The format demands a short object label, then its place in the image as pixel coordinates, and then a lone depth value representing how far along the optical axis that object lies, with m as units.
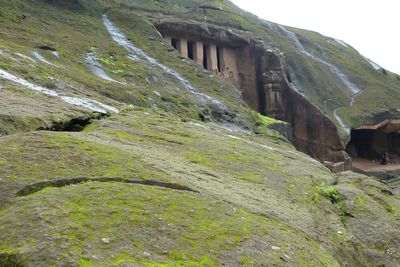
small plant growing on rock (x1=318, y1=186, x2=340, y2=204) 8.42
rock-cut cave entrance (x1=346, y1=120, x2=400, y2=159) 31.45
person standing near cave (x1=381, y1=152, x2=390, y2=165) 29.83
